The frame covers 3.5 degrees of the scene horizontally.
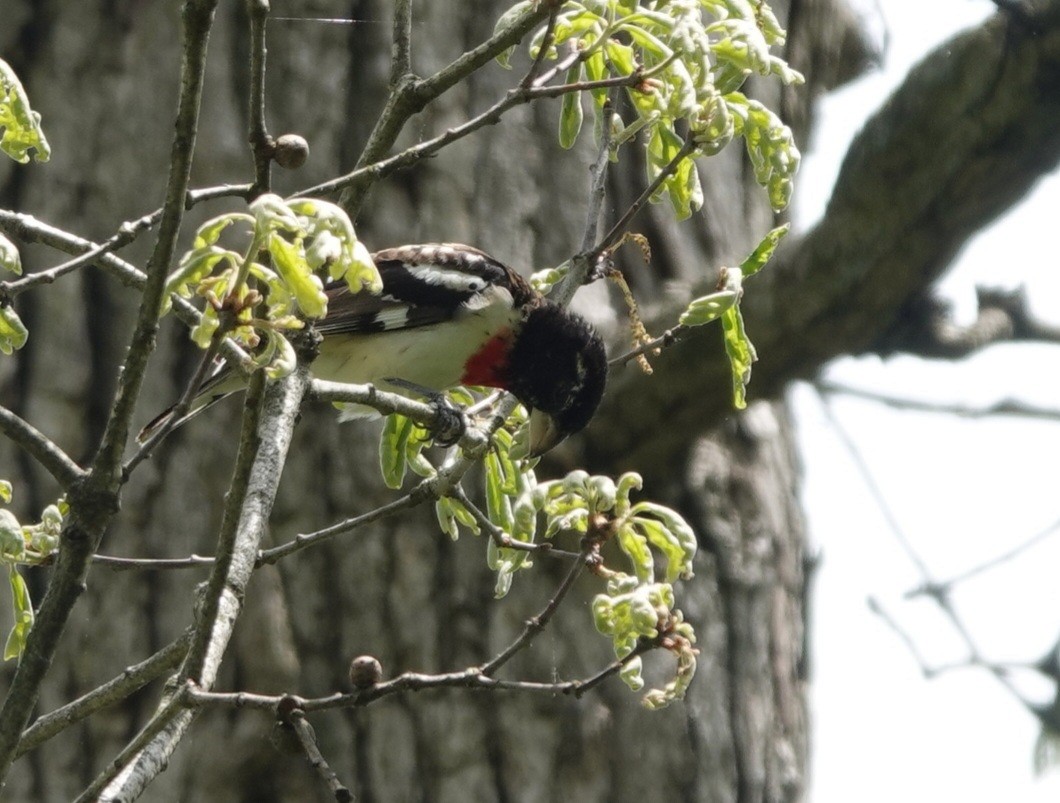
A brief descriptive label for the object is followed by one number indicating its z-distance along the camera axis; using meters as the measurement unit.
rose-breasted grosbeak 6.73
